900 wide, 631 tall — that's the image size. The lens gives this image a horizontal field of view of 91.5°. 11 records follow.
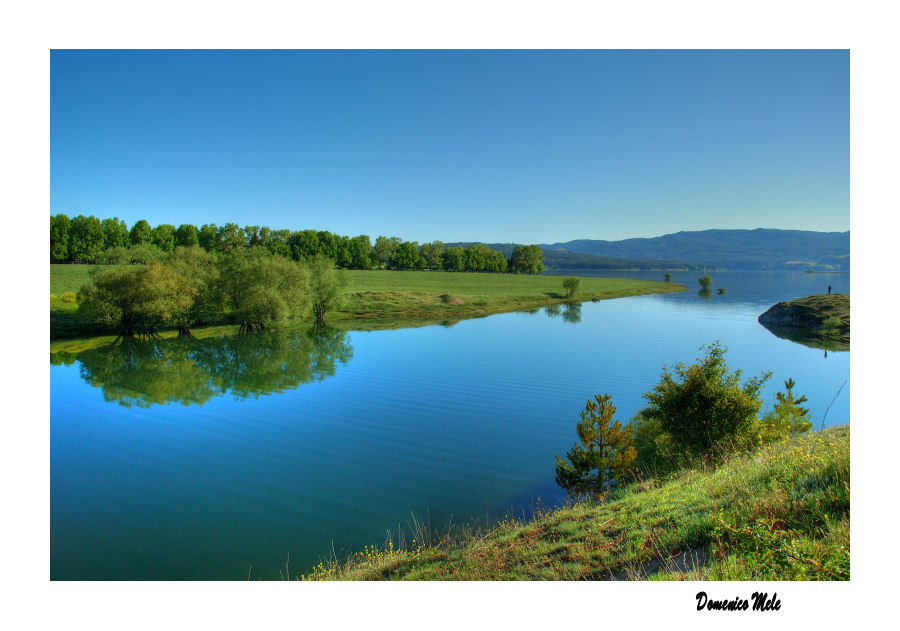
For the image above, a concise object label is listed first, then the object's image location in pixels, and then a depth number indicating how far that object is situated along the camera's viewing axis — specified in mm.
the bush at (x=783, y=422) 11258
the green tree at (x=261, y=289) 43069
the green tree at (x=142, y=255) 49200
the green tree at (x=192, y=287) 41500
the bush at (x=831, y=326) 39844
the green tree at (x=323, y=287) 50719
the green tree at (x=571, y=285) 85438
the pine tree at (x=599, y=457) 10984
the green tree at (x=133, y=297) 37312
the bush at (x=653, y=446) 12224
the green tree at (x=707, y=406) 11086
